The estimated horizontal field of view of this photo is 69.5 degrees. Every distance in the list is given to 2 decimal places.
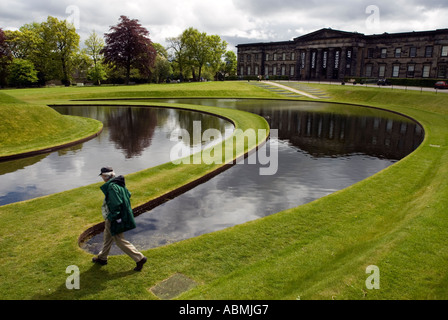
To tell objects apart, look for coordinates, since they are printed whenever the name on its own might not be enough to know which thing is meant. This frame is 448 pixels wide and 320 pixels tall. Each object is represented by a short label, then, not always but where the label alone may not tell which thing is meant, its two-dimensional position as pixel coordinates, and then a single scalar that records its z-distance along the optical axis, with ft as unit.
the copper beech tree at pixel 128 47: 281.54
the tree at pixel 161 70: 351.25
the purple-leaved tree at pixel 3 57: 265.13
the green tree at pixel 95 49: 345.60
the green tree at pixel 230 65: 513.37
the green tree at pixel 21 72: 258.57
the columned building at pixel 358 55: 251.52
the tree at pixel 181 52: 359.46
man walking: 24.08
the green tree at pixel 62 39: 274.77
